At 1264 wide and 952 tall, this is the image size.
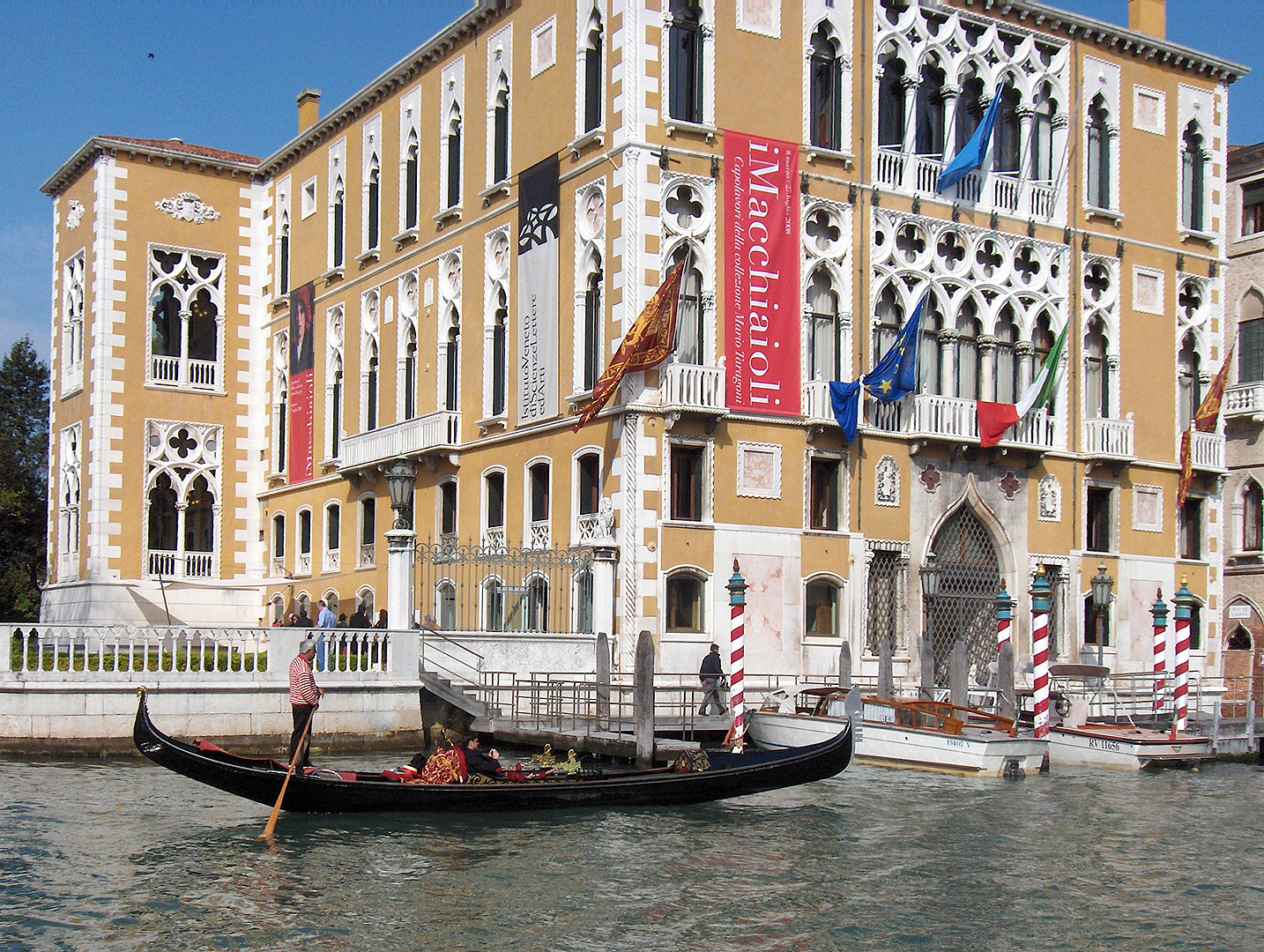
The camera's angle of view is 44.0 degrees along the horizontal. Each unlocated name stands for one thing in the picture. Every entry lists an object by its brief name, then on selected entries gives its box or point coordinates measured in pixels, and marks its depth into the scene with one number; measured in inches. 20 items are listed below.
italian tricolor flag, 1055.6
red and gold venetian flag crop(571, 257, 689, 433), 919.7
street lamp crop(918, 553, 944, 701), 987.3
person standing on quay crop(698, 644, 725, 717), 868.0
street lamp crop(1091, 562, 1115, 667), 1046.4
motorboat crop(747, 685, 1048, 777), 792.3
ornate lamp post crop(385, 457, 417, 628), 866.1
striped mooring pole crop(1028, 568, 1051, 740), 839.1
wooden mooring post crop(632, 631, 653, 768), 742.5
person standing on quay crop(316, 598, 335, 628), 973.2
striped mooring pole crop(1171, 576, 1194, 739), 919.0
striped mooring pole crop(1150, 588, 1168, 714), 945.5
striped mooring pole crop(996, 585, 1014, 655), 891.4
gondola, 592.1
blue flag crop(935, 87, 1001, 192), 1048.8
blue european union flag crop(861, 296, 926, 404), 1008.2
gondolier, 671.1
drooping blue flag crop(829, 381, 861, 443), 985.5
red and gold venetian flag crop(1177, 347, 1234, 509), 1160.2
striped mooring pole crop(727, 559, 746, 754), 791.7
